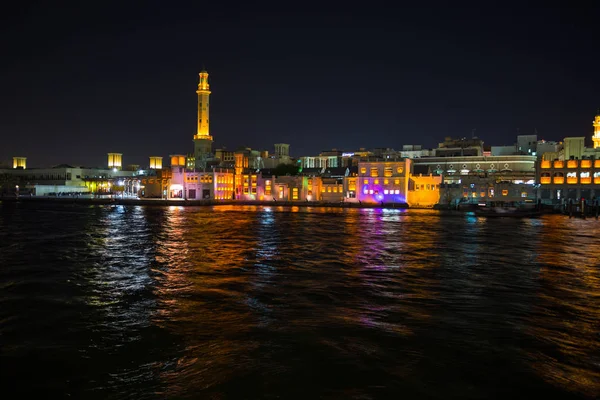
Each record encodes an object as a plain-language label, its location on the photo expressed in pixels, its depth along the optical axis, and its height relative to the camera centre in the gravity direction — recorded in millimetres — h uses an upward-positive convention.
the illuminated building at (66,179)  112062 +1714
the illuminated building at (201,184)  85000 +628
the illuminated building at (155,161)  140500 +7723
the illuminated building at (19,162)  144500 +7002
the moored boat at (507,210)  54344 -2199
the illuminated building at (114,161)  138000 +7470
